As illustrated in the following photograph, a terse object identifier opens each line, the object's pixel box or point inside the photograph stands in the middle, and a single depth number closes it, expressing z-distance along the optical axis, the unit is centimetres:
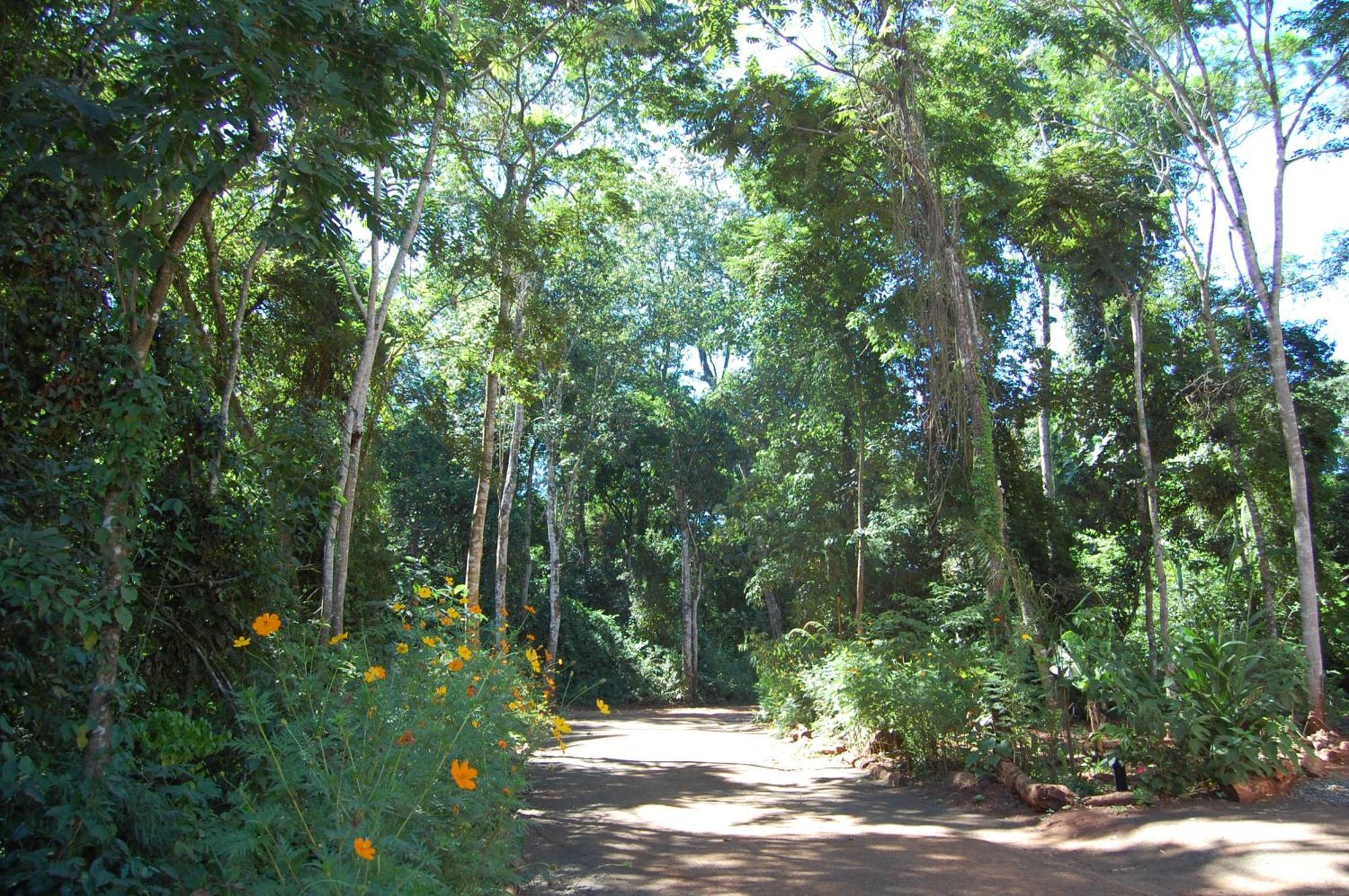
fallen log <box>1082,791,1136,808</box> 656
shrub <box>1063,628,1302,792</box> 654
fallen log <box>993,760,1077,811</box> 693
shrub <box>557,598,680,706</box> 2623
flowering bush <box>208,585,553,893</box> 272
